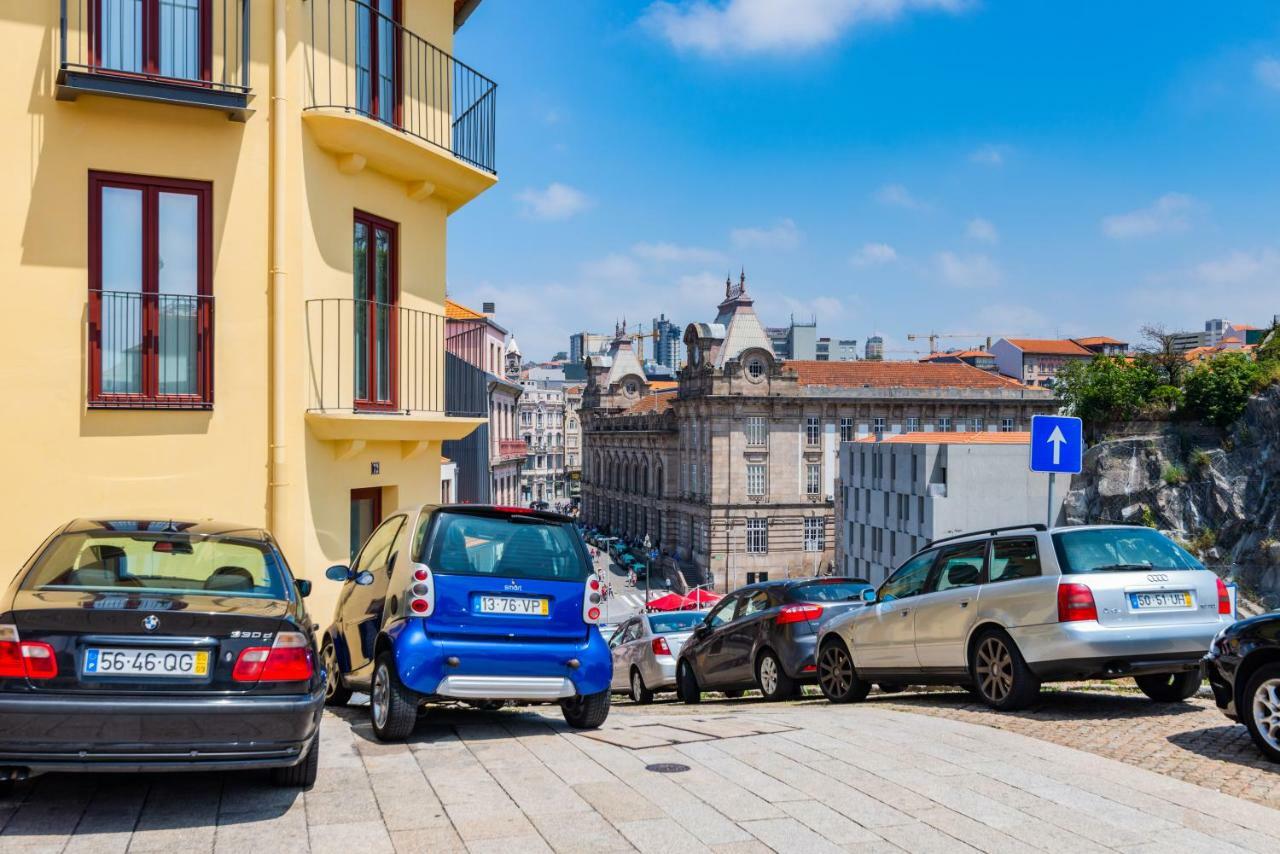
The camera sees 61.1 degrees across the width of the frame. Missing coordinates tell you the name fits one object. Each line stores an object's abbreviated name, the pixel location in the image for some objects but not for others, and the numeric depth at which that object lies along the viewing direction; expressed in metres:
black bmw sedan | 5.28
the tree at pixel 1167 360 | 74.25
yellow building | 10.28
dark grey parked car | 12.74
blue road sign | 12.74
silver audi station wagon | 8.75
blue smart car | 7.86
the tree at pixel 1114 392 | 73.12
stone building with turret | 90.50
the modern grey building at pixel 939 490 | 59.00
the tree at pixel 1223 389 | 65.00
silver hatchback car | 16.22
